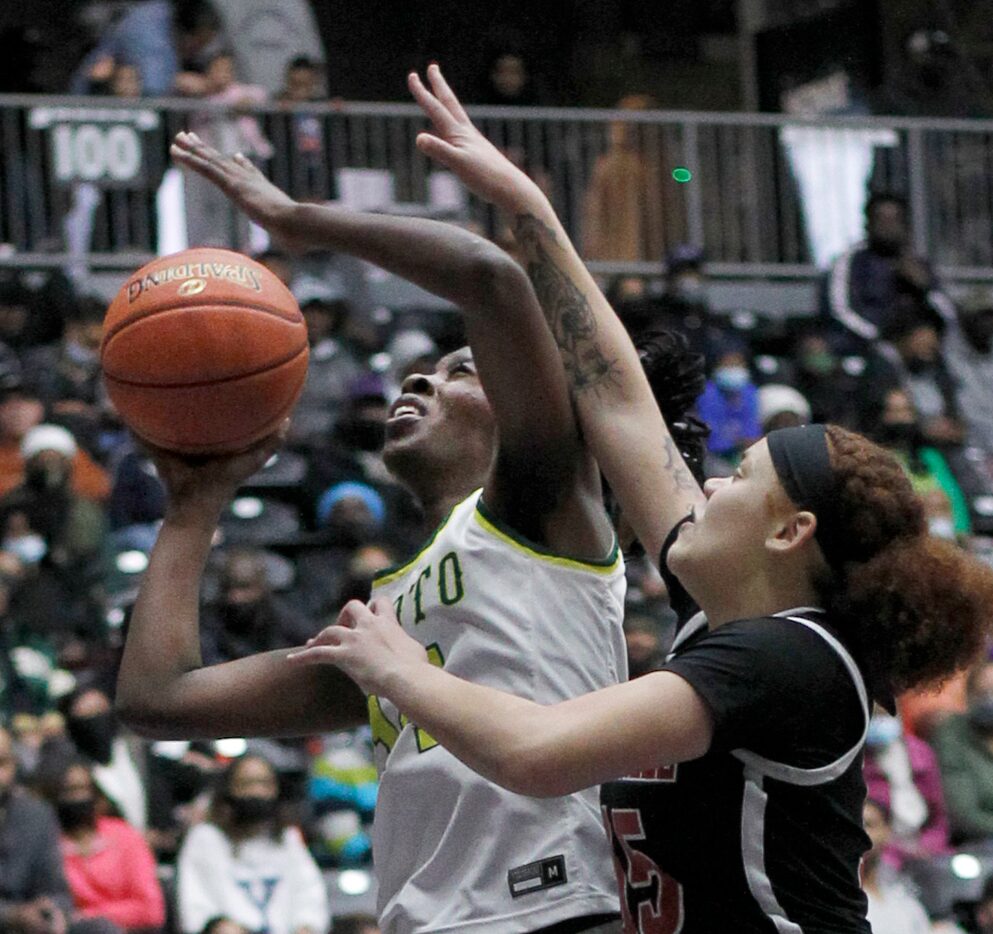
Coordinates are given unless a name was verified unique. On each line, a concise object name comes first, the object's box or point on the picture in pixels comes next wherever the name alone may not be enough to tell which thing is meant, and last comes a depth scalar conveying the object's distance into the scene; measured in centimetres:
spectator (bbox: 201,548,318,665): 1395
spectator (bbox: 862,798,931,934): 1308
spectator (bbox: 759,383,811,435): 1680
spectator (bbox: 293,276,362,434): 1679
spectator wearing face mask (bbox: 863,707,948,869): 1403
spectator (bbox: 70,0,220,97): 1893
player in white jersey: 576
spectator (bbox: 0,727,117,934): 1203
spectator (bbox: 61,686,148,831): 1320
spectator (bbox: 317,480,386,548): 1551
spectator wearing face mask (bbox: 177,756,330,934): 1252
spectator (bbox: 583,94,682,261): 2039
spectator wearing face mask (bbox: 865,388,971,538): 1742
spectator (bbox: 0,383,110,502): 1534
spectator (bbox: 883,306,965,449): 1882
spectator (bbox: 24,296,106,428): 1604
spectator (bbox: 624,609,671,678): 1357
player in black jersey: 491
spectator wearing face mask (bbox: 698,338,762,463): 1720
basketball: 623
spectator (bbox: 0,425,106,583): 1485
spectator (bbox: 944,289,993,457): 1955
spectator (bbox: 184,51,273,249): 1853
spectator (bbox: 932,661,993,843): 1436
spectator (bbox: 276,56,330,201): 1944
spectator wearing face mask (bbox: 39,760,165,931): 1242
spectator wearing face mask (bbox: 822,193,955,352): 1955
